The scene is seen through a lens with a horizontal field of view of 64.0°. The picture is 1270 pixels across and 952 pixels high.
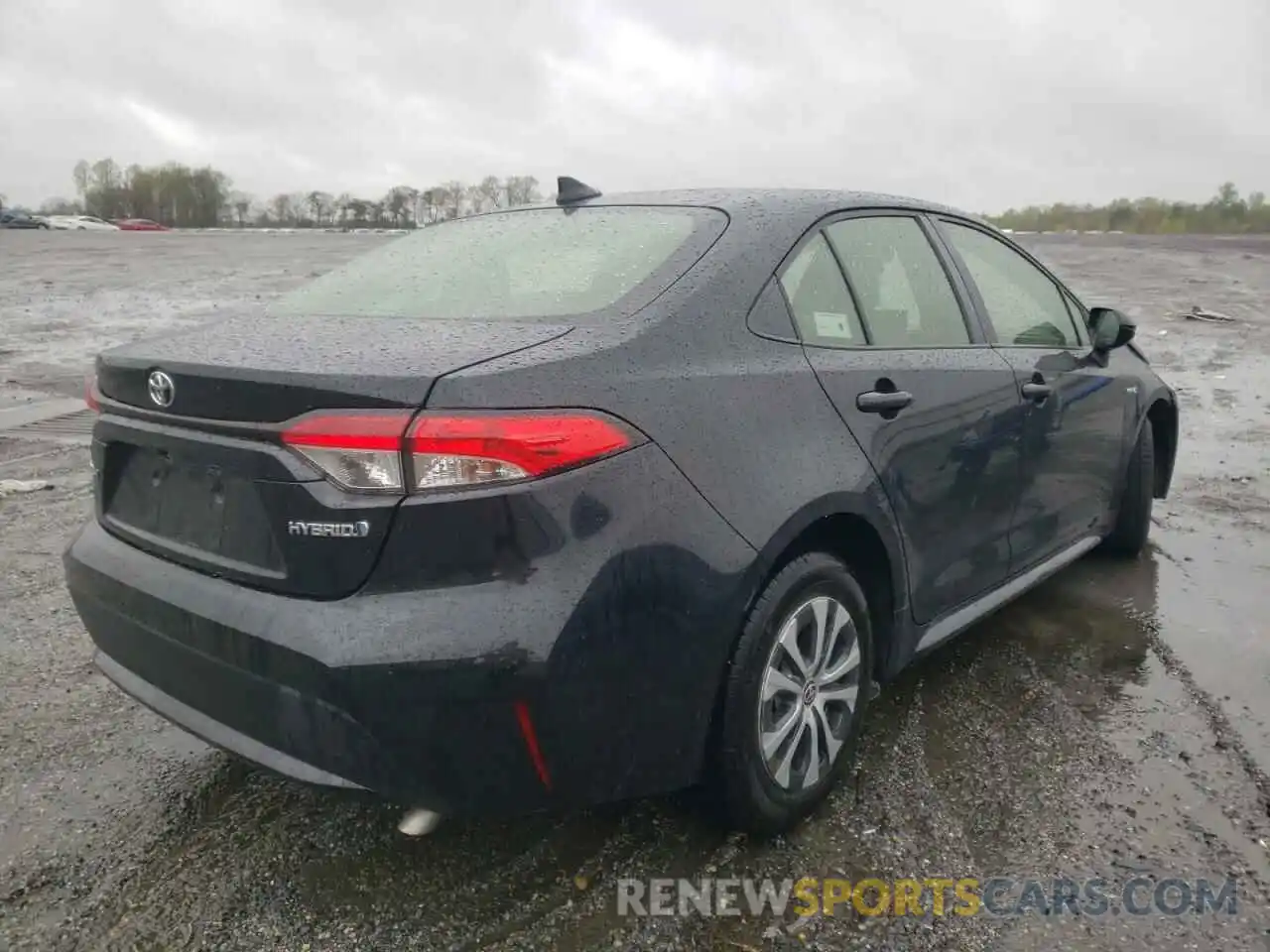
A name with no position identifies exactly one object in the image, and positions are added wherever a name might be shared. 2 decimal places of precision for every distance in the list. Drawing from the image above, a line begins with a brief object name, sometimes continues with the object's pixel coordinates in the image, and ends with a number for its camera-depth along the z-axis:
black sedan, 1.96
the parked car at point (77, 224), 66.62
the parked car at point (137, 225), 72.06
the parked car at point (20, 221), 65.38
